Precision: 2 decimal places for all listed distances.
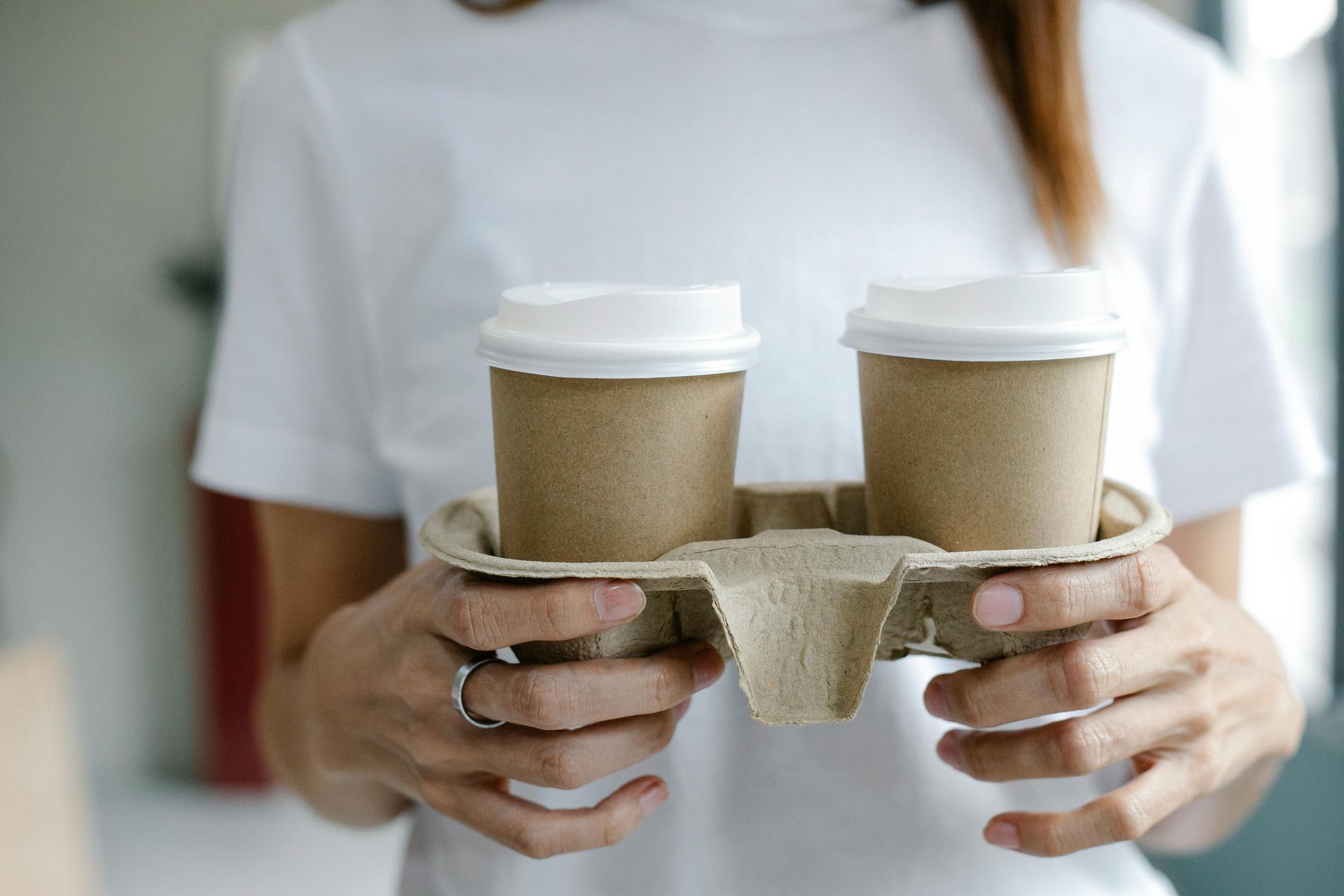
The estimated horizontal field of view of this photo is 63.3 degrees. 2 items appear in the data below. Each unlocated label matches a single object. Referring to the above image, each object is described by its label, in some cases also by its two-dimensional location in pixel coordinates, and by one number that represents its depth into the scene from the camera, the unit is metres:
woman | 0.72
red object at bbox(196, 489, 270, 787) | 2.94
